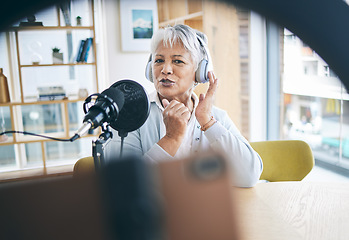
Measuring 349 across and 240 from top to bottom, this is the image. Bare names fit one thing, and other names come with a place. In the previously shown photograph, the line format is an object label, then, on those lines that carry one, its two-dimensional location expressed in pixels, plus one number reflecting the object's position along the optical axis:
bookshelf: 3.25
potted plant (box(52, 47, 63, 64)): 3.11
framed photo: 3.34
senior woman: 1.21
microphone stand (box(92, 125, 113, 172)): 0.55
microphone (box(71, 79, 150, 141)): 0.55
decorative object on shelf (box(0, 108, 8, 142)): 3.27
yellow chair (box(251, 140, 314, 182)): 1.69
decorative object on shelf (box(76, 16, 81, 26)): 3.11
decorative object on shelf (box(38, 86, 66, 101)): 3.12
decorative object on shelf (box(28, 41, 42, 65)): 3.28
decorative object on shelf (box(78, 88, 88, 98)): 3.22
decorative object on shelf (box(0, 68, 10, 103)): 2.96
